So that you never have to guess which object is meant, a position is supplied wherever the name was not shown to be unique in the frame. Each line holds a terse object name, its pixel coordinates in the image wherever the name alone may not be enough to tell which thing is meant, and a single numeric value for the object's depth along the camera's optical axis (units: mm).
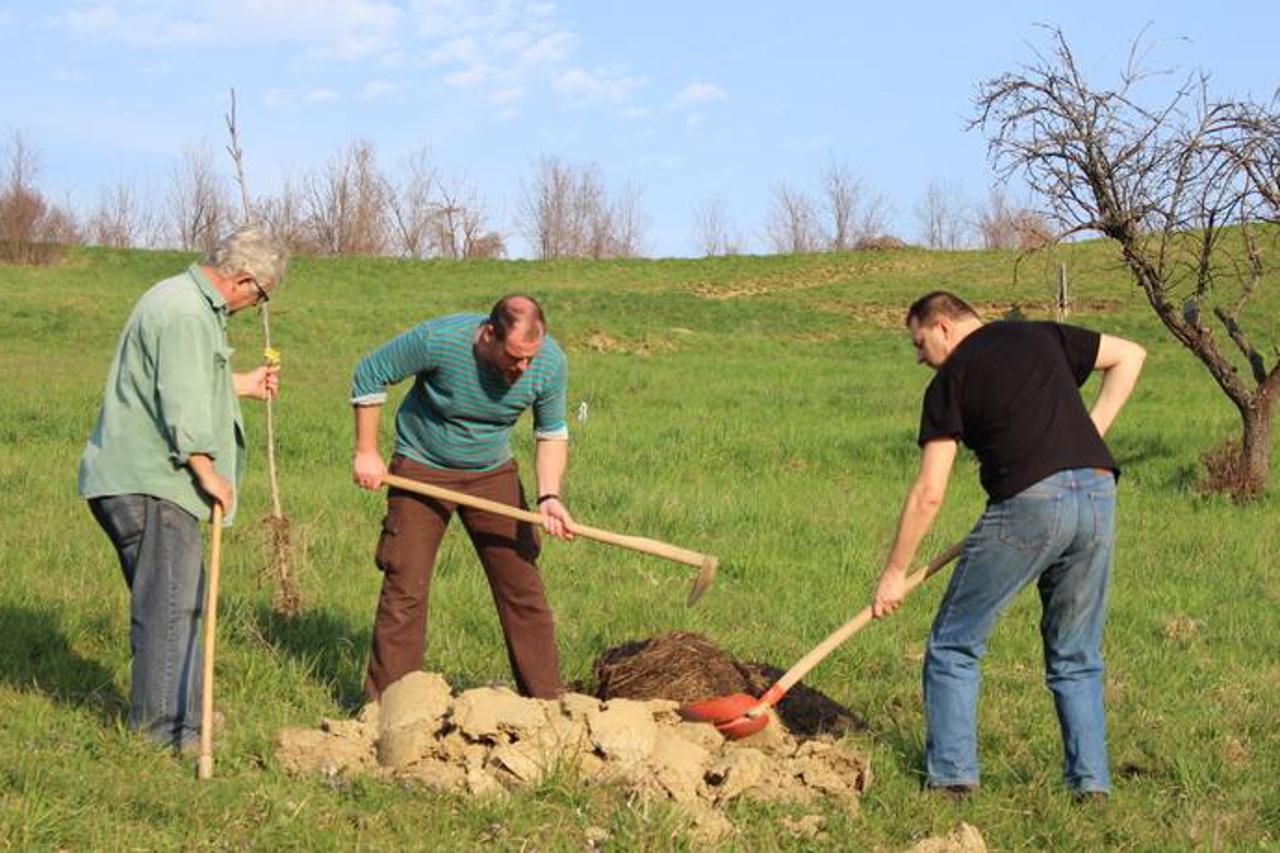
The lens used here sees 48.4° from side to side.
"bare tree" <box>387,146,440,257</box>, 64625
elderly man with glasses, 5188
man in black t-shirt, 5023
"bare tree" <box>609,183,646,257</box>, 74375
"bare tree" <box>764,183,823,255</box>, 75250
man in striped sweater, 5953
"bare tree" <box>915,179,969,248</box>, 75250
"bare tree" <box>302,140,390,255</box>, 60866
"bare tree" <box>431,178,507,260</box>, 64375
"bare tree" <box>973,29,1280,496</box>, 12883
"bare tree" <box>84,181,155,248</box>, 66000
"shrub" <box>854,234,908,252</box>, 49978
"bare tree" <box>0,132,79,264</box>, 42875
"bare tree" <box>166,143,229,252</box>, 61062
